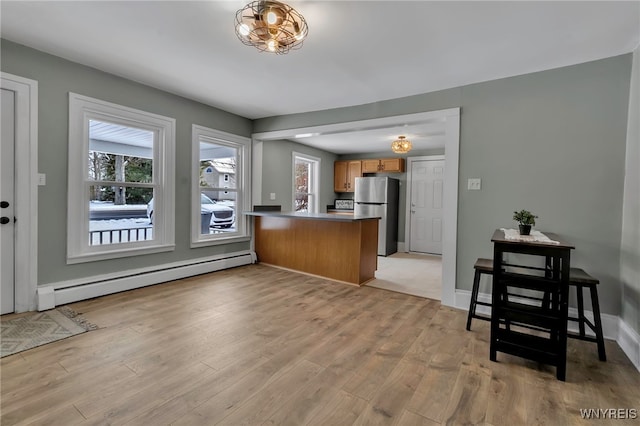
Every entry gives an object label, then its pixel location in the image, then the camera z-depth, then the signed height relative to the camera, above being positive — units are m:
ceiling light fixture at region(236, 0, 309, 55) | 1.84 +1.15
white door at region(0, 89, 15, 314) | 2.55 -0.08
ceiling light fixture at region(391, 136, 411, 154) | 4.95 +1.01
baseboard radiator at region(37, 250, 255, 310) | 2.83 -0.94
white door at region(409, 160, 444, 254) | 6.20 -0.01
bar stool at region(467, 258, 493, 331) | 2.49 -0.71
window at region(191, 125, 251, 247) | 4.06 +0.21
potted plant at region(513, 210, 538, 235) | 2.22 -0.11
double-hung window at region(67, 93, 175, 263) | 2.97 +0.18
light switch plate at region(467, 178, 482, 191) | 3.03 +0.24
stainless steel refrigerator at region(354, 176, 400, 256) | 6.04 +0.01
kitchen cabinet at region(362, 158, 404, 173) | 6.49 +0.88
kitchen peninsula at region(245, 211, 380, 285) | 3.88 -0.60
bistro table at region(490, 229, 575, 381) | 1.87 -0.70
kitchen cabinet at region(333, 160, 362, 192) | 6.98 +0.71
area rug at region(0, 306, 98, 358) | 2.12 -1.07
